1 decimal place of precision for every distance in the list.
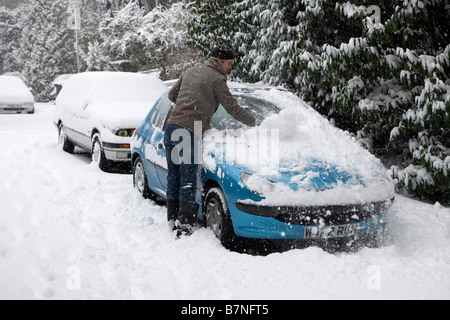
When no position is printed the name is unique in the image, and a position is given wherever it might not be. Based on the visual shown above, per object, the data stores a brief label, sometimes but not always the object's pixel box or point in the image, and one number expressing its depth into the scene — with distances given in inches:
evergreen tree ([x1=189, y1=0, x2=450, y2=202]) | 205.3
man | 160.1
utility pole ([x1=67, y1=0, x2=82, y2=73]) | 1034.1
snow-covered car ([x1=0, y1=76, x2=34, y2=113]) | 709.3
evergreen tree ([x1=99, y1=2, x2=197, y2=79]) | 820.3
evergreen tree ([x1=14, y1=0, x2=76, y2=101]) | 1284.4
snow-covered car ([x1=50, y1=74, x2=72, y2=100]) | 1155.3
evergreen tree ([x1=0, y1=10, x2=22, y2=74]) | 1681.8
